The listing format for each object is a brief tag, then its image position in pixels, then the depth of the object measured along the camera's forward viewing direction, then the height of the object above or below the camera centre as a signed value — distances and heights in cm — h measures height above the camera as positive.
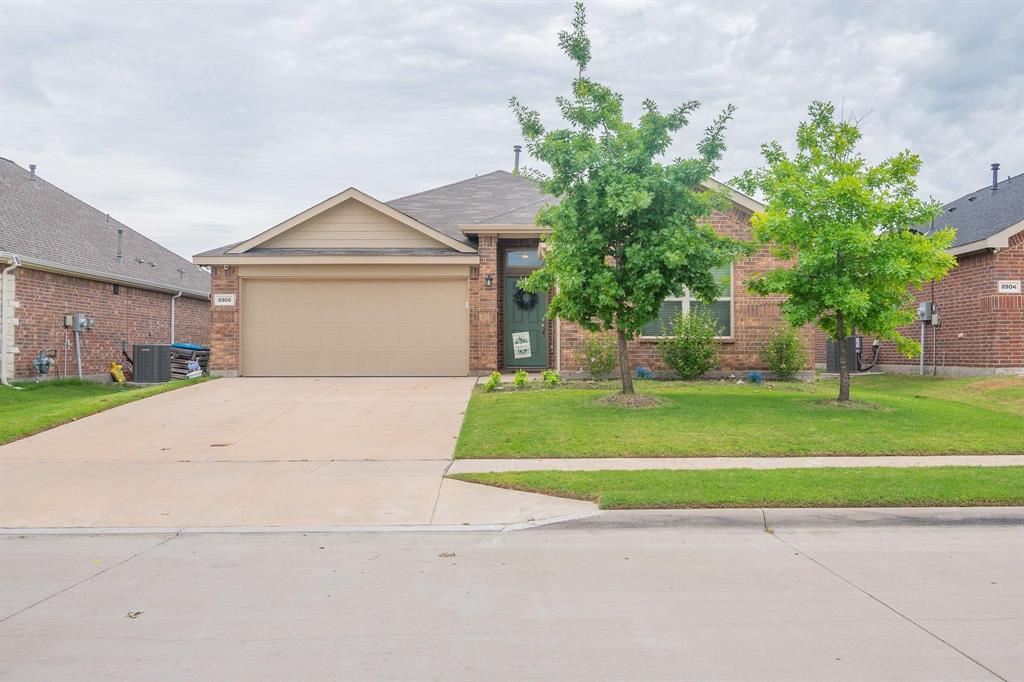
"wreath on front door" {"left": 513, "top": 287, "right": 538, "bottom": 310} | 1917 +87
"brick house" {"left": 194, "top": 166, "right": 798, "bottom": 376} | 1820 +98
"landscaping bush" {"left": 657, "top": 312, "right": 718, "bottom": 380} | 1664 -17
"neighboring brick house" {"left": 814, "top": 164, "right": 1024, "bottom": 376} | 1770 +102
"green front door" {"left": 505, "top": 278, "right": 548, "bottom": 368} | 1917 +30
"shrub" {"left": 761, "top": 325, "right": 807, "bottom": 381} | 1694 -31
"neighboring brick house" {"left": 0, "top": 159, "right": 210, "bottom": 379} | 1923 +144
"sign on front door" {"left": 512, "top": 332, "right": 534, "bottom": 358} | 1914 -18
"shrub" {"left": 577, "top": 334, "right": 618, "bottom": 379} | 1686 -40
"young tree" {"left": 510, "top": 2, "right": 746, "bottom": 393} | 1222 +199
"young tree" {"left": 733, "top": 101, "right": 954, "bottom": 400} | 1210 +168
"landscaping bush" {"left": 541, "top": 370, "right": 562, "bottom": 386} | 1542 -79
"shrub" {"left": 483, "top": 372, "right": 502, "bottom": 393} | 1513 -86
